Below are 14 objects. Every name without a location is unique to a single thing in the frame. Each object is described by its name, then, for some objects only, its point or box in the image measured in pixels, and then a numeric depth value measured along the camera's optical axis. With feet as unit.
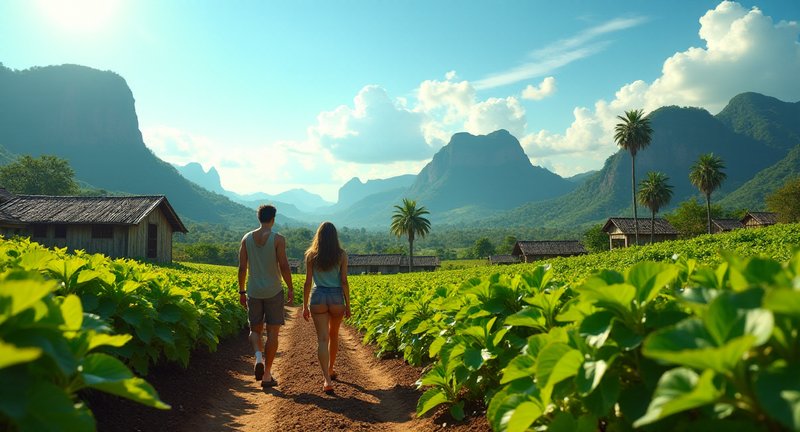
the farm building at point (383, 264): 270.87
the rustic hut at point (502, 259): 276.53
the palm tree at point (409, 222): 232.73
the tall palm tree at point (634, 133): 196.95
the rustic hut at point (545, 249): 223.10
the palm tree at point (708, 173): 203.51
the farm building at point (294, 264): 286.21
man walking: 21.20
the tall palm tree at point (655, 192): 211.20
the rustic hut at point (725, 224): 225.31
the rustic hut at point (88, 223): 81.35
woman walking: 20.07
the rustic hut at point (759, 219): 196.72
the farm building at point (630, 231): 202.18
